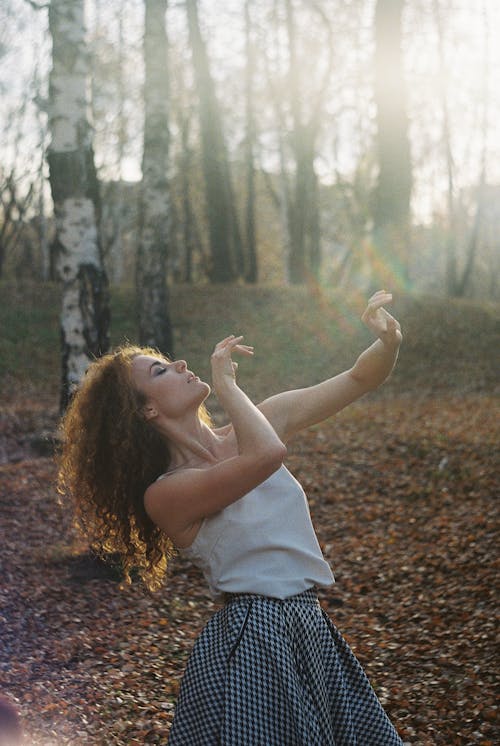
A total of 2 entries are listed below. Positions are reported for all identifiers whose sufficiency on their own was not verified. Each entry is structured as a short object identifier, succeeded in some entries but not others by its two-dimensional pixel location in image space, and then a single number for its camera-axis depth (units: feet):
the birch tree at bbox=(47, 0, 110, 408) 25.22
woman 7.39
